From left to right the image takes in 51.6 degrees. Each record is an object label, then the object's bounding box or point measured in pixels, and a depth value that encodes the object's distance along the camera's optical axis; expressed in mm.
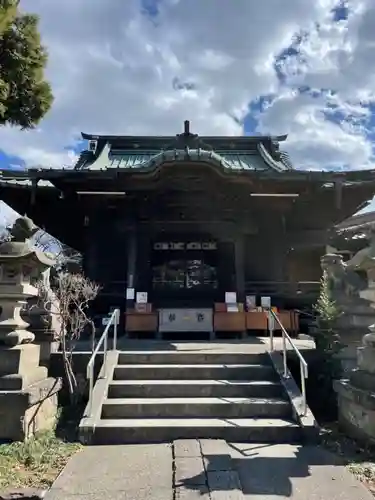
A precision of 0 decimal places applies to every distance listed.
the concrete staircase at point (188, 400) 4746
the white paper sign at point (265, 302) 9641
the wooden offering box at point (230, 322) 9180
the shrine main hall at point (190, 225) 9562
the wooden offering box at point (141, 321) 9148
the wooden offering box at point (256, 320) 9312
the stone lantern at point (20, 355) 4543
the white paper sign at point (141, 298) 9516
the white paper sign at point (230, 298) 9541
